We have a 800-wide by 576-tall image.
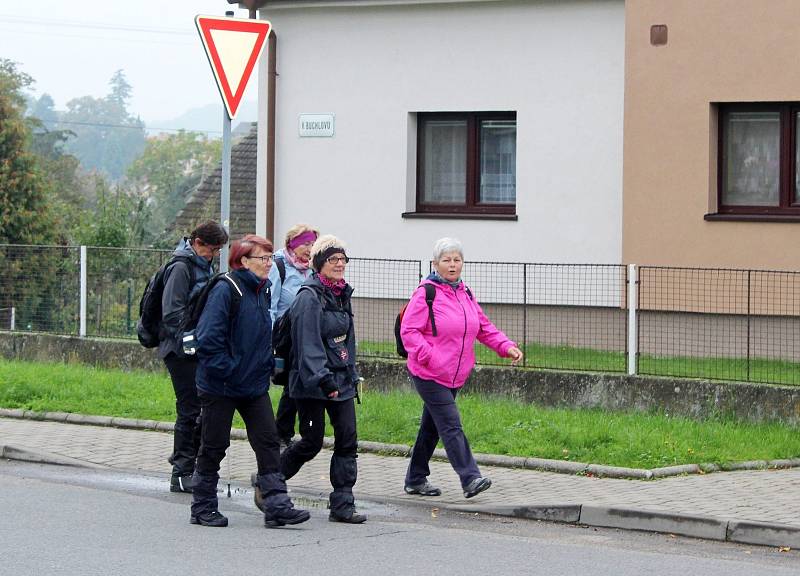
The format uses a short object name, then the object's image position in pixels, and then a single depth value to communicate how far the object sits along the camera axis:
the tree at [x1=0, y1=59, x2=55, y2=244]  42.38
